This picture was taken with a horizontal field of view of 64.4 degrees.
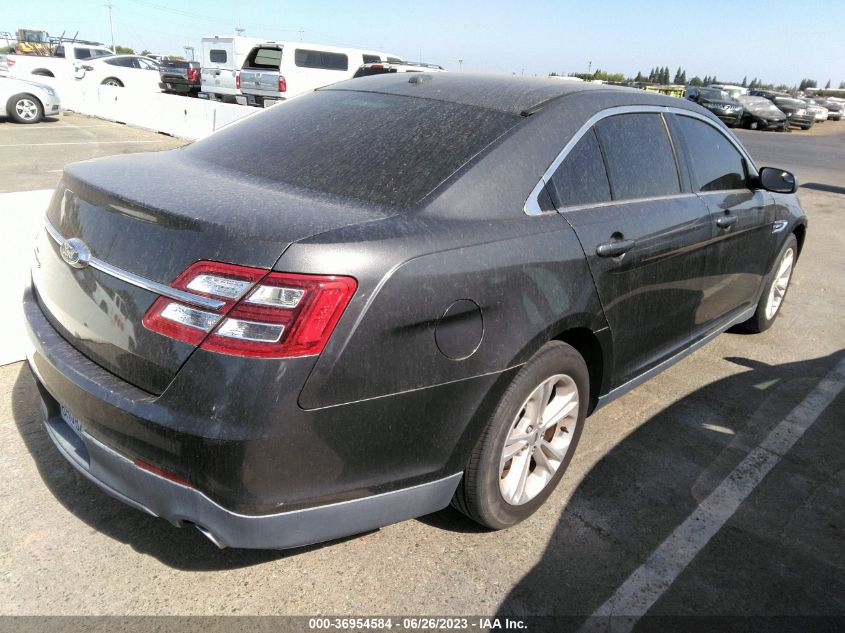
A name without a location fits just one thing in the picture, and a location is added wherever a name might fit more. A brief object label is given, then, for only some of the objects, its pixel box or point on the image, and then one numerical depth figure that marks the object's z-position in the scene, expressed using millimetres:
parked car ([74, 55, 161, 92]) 23297
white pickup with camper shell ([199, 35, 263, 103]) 19453
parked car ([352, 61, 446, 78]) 17766
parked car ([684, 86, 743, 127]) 29859
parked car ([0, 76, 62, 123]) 15781
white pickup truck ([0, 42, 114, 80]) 23625
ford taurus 1838
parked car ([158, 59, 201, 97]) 25625
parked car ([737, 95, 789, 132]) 30625
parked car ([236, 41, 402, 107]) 18109
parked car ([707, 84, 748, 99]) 31591
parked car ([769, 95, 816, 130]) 33594
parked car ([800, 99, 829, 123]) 35303
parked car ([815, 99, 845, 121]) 45075
